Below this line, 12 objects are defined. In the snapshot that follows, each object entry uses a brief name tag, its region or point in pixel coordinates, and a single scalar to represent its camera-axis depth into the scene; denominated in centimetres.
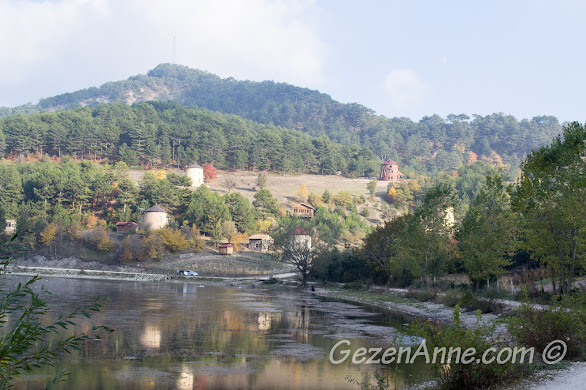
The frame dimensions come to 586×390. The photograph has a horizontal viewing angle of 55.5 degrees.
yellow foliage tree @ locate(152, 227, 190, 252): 8488
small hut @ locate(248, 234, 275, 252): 9356
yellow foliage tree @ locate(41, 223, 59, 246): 8191
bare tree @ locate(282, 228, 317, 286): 6146
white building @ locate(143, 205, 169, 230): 9256
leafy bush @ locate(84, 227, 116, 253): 8181
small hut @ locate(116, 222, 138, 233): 9471
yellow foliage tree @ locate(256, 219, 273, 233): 10149
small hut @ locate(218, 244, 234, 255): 8681
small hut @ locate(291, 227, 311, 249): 8170
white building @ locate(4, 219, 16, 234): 9069
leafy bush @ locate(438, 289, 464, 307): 3544
